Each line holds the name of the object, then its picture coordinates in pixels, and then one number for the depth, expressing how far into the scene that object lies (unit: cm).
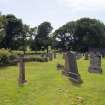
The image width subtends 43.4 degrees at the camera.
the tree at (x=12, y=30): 3404
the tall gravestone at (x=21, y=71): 691
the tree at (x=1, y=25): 1879
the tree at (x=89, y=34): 3719
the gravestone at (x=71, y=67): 726
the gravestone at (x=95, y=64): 920
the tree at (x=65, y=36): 4134
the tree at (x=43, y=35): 4001
